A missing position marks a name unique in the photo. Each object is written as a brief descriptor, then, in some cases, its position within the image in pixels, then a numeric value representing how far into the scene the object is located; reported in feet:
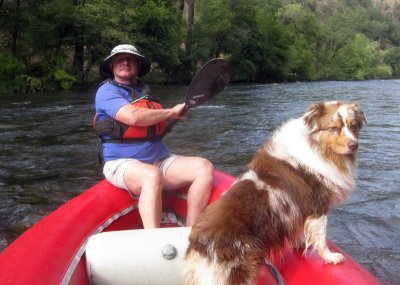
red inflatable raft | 9.21
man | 12.84
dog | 9.02
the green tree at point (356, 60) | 178.60
